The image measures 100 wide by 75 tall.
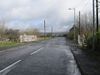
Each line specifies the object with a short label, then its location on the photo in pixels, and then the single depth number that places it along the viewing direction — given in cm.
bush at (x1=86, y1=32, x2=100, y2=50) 986
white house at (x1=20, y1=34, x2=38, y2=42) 2507
